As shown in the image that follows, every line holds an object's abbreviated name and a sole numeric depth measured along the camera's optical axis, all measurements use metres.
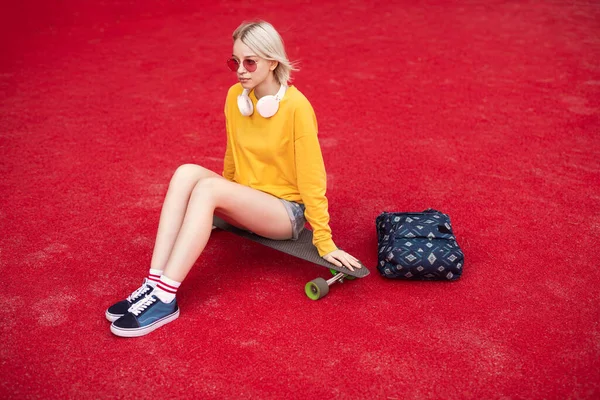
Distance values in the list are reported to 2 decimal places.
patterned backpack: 2.27
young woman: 2.07
